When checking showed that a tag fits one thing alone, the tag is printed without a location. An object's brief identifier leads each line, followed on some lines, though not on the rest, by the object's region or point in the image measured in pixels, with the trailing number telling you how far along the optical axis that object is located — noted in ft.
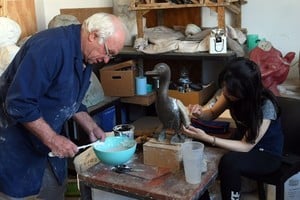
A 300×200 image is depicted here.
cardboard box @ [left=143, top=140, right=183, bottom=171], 5.09
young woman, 5.64
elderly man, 4.43
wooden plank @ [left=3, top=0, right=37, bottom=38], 9.97
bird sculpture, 5.16
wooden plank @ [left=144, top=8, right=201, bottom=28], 11.21
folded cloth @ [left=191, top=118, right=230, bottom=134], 6.44
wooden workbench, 4.54
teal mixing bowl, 4.90
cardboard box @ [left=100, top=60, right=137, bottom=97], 9.88
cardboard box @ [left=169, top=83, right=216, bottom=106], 9.67
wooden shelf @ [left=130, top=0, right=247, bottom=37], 9.20
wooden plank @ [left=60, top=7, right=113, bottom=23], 11.23
